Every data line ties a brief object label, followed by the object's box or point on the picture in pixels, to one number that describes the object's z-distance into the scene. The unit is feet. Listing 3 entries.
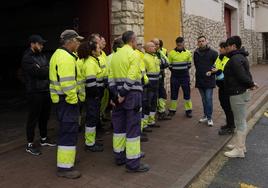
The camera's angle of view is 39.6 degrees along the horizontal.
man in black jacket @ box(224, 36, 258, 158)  19.52
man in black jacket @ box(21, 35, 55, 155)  19.44
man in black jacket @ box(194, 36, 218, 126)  25.80
